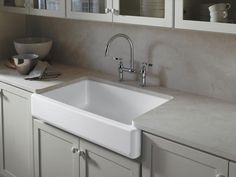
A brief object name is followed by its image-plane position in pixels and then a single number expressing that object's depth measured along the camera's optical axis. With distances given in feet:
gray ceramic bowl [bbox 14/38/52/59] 7.04
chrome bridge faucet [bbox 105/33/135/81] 6.02
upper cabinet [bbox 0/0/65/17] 6.27
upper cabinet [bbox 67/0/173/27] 4.99
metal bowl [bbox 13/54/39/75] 6.51
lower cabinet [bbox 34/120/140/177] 4.84
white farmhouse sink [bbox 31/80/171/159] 4.56
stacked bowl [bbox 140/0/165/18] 5.04
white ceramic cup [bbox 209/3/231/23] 4.53
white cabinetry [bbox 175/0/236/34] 4.49
